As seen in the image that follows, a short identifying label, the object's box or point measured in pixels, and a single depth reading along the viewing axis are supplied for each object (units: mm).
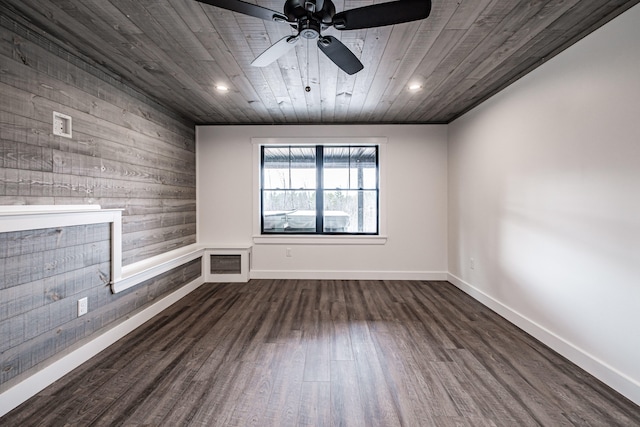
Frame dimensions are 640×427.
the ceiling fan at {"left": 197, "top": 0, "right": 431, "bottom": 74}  1463
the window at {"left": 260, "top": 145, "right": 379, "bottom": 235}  4531
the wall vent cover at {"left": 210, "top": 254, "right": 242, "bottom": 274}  4297
